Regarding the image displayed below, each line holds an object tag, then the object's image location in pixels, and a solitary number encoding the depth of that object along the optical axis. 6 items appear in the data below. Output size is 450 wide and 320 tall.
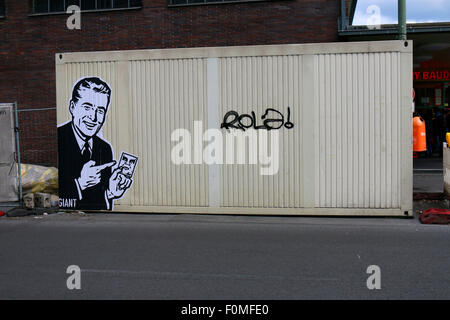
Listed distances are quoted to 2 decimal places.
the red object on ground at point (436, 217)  9.18
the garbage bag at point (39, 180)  12.15
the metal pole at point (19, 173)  11.26
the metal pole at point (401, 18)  10.35
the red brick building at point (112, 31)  16.44
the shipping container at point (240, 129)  9.64
